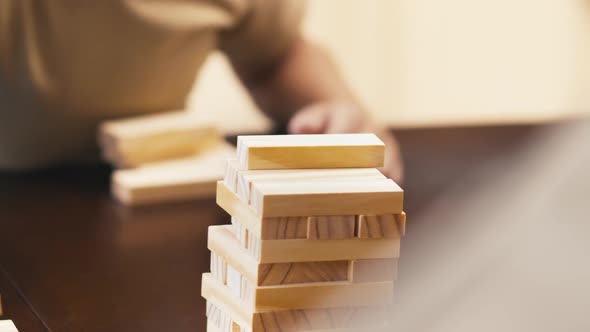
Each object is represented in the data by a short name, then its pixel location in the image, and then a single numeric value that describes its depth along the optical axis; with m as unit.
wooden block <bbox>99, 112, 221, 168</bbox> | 1.28
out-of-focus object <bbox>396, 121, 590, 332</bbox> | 1.00
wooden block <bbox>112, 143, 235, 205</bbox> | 1.24
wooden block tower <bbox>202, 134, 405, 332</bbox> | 0.88
